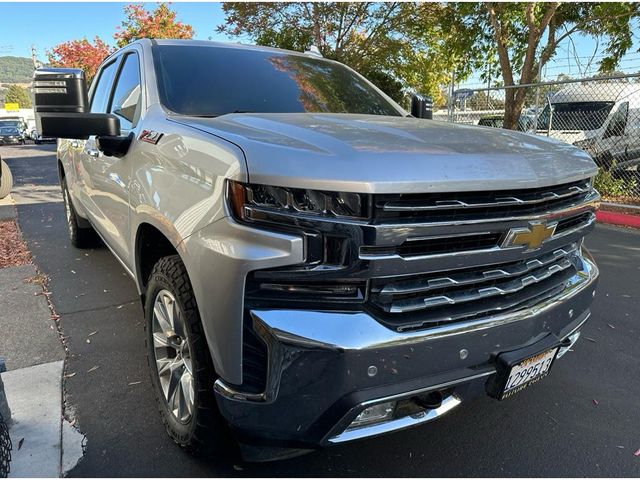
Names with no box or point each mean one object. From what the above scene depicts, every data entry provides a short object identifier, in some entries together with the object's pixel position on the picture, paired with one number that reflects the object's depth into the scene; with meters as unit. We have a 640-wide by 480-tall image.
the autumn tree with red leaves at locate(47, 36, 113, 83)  27.72
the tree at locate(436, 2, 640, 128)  10.31
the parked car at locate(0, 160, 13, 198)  3.91
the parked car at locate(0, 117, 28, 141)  36.62
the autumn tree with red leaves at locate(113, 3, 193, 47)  22.69
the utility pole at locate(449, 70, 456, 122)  10.64
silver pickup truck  1.59
